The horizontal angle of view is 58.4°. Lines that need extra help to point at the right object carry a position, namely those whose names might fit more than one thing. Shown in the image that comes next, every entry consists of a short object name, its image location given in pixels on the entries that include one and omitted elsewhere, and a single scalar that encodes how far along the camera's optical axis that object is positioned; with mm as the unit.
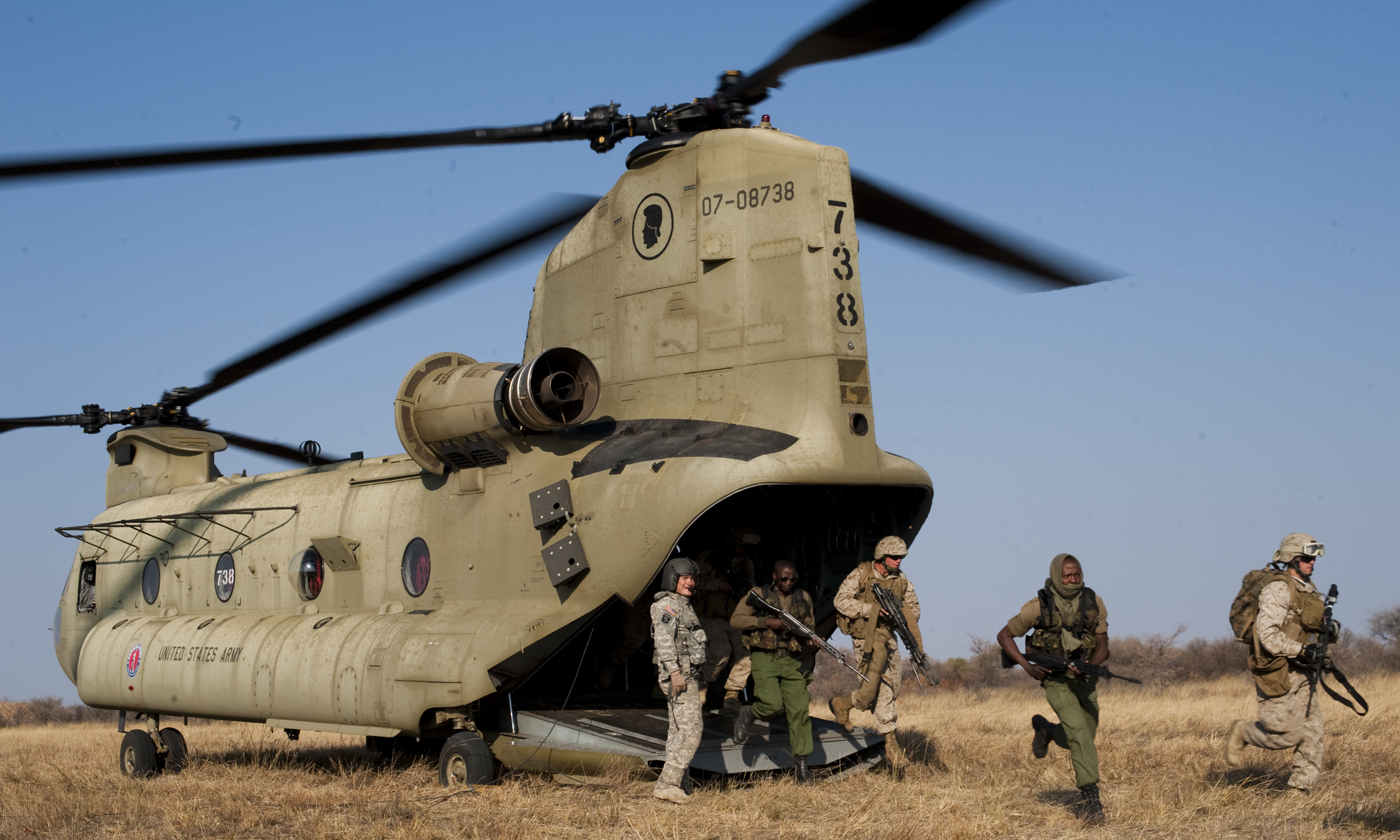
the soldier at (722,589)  11016
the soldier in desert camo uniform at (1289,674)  8727
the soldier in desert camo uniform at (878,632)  10242
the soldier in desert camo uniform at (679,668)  9172
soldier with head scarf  8172
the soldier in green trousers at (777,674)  9875
